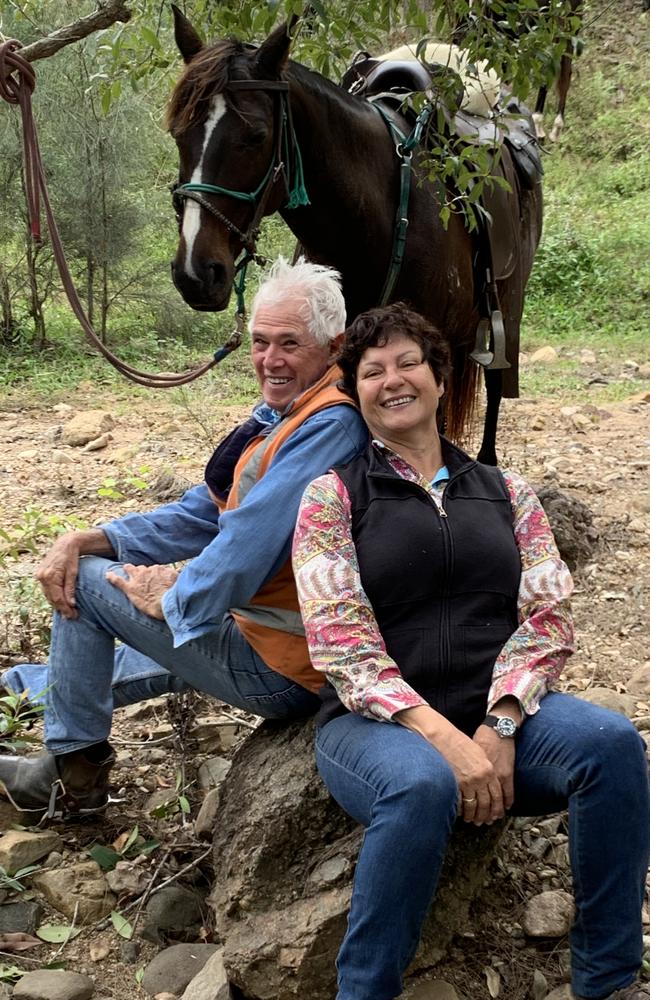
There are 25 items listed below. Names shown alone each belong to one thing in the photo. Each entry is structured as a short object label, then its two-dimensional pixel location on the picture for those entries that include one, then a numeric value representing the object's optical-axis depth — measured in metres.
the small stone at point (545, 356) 9.12
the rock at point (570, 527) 4.47
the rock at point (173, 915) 2.56
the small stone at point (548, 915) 2.35
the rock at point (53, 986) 2.29
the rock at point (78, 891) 2.61
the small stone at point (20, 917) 2.56
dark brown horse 3.31
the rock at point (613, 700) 3.24
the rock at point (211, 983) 2.20
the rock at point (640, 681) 3.48
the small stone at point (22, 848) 2.69
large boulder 2.13
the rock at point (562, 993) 2.12
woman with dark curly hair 1.91
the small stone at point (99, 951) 2.49
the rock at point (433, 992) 2.14
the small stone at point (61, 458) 6.27
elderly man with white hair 2.30
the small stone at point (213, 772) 3.06
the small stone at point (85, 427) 6.63
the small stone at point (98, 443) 6.50
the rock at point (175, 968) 2.36
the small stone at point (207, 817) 2.75
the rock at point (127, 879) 2.66
